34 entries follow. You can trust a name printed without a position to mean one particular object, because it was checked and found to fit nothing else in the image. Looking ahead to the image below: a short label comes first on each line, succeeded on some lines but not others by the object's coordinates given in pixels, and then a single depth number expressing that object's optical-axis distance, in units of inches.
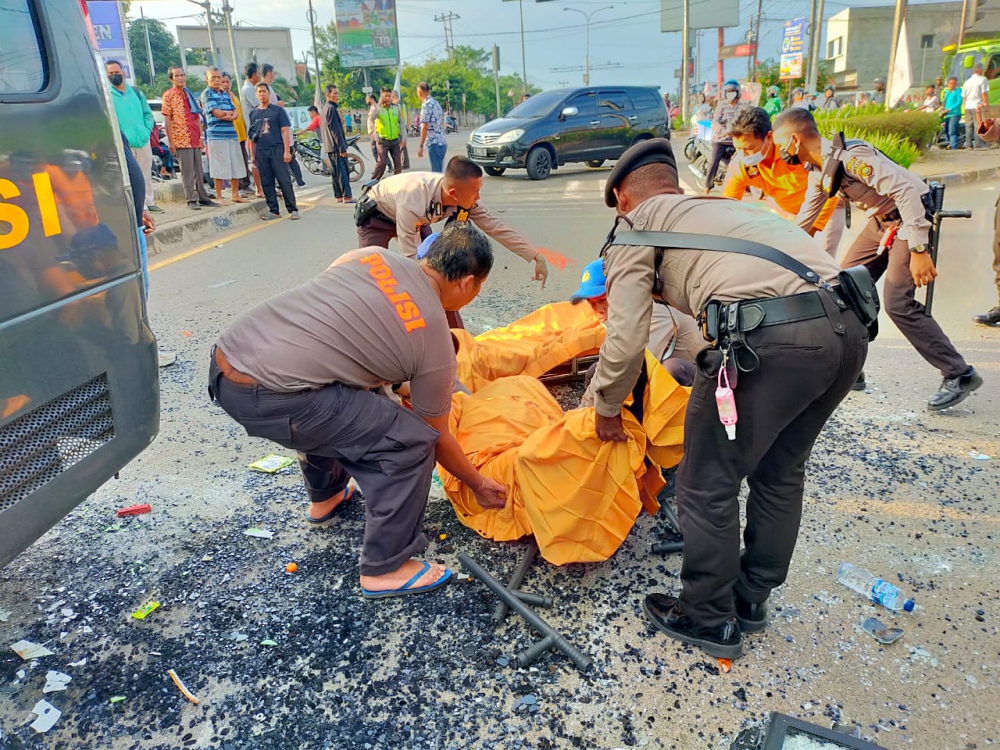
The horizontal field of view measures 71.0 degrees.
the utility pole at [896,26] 668.7
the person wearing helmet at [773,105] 701.3
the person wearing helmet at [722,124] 421.4
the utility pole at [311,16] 1715.1
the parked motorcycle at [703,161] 435.8
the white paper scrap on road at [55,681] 81.8
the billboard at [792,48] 1031.0
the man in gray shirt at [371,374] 87.7
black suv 559.8
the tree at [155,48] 2578.7
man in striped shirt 380.5
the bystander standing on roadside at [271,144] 372.2
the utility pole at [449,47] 3302.2
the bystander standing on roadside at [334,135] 439.2
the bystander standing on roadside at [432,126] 494.2
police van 65.4
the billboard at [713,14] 1649.9
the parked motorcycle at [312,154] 659.8
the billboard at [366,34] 1681.8
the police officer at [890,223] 135.0
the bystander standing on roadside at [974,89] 549.0
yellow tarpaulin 95.5
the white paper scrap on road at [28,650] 86.6
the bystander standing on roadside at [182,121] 363.9
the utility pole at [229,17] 1109.7
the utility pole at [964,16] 879.1
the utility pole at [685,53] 1302.9
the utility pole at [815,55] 845.2
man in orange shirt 162.2
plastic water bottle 91.5
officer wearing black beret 71.9
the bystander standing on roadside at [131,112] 304.5
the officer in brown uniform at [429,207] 158.6
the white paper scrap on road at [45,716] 76.9
